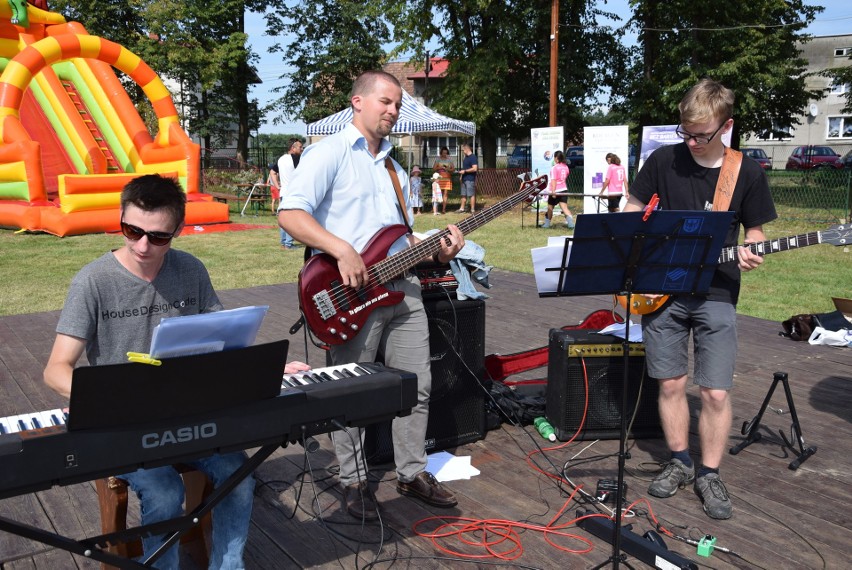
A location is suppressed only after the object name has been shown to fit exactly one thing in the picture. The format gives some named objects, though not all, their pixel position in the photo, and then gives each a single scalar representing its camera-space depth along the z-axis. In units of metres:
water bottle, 4.34
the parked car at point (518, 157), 30.62
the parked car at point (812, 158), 33.34
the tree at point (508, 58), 26.34
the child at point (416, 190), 19.39
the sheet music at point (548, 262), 3.20
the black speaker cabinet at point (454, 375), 4.09
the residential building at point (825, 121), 49.44
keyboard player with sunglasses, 2.42
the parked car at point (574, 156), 33.87
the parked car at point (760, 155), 34.96
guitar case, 4.57
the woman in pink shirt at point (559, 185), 16.28
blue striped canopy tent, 19.31
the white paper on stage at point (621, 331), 4.58
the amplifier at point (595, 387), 4.33
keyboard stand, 1.98
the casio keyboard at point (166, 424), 1.87
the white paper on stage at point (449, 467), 3.83
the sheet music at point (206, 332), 1.93
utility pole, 18.84
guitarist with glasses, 3.40
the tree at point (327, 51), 32.59
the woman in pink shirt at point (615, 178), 15.38
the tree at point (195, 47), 29.62
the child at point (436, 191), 19.80
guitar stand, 4.01
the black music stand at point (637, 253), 2.98
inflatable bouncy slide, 13.70
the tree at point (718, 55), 24.00
